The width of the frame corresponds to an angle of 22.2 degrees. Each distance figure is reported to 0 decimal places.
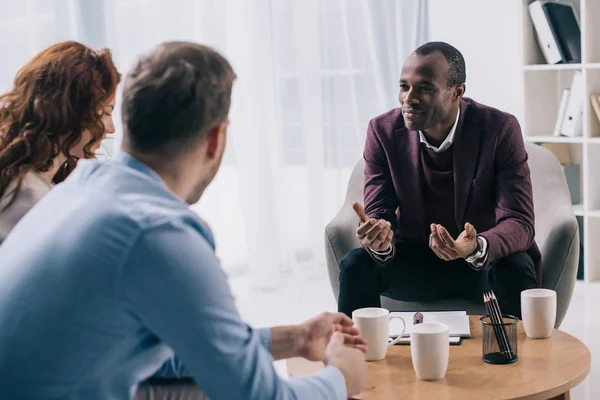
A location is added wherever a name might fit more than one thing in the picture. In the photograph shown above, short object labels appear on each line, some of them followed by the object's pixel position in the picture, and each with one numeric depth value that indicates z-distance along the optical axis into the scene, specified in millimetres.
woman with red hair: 3589
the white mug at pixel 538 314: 3725
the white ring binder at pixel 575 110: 5847
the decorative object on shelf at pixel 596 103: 5770
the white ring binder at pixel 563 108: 5960
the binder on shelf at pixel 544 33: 5879
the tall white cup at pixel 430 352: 3465
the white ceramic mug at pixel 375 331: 3613
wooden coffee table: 3401
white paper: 3716
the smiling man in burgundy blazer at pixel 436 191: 4309
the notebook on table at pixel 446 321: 3761
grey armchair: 4397
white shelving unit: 5779
